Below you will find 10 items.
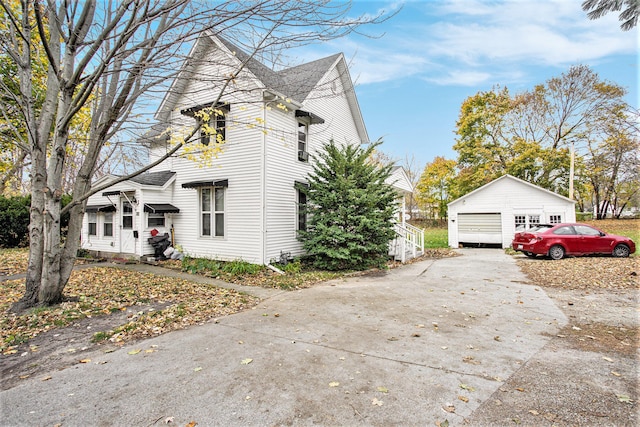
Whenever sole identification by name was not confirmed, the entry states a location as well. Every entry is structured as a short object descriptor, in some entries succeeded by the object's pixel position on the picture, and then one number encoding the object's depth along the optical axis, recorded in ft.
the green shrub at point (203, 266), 31.15
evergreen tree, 32.55
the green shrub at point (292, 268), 32.20
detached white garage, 54.70
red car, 40.09
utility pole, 64.80
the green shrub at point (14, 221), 48.26
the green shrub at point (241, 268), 30.48
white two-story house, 33.32
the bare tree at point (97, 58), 16.52
